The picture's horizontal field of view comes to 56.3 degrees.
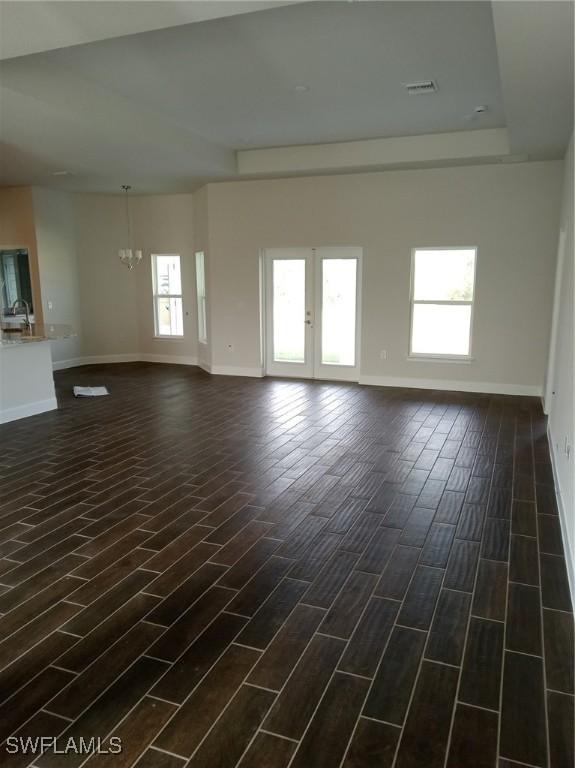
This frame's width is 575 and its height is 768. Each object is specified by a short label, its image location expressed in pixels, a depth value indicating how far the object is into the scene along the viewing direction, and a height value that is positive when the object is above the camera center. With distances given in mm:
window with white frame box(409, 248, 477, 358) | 7195 -281
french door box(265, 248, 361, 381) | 7867 -453
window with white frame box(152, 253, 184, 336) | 9719 -215
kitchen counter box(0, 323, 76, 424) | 5797 -975
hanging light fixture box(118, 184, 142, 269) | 8398 +450
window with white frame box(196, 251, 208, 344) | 9094 -242
